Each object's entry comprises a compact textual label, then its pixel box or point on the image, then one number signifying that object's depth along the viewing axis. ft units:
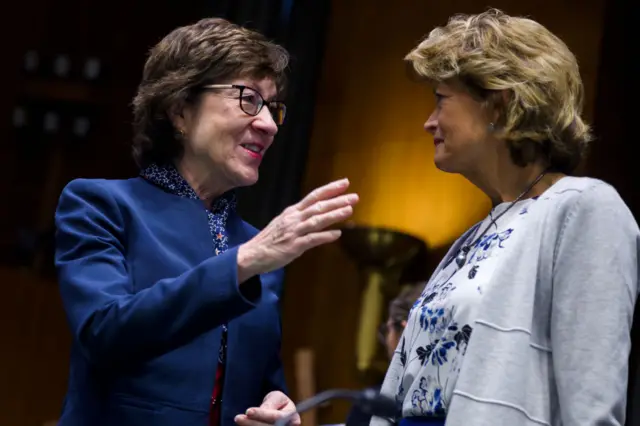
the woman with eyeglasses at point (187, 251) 10.94
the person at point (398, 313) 15.28
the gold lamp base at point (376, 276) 20.54
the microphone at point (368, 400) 10.13
